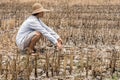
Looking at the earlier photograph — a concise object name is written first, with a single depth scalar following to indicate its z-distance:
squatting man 7.65
